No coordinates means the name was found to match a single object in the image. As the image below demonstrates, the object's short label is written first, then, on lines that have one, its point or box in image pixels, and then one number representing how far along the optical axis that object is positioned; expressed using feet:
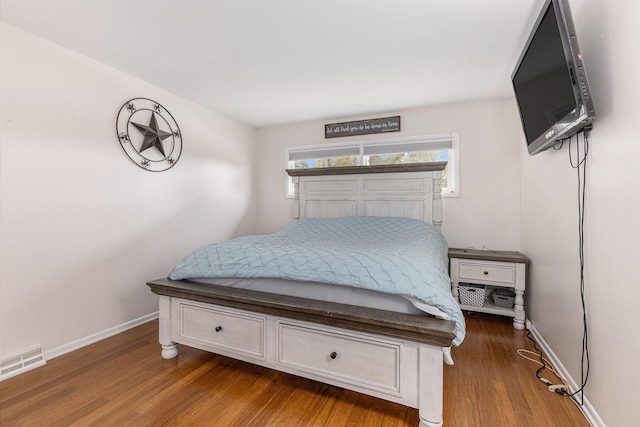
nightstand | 8.06
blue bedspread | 4.43
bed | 4.13
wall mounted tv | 3.98
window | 10.50
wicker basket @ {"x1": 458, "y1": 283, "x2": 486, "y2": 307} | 8.73
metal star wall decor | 8.04
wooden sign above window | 11.18
